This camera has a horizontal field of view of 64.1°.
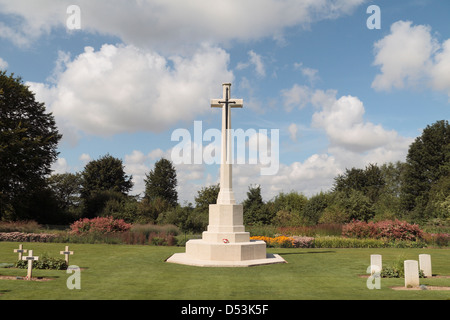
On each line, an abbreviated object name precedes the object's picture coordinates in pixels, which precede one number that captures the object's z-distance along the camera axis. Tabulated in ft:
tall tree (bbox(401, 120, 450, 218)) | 162.50
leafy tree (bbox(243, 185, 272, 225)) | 122.21
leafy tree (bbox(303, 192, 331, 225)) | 118.92
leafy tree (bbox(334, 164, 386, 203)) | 191.83
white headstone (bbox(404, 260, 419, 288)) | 34.35
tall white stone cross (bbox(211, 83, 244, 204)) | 57.11
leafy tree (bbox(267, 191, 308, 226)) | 114.84
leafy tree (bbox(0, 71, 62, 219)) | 107.45
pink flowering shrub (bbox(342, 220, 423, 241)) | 86.79
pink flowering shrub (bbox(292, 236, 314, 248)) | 79.51
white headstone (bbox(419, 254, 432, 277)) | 42.09
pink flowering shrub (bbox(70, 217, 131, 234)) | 90.35
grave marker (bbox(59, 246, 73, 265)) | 45.23
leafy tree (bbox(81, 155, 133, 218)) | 178.40
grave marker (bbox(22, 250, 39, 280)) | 36.21
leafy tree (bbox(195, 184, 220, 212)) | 159.52
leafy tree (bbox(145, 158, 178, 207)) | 202.04
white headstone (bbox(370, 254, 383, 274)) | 41.69
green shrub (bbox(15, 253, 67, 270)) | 44.19
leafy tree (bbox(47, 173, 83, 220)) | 222.38
